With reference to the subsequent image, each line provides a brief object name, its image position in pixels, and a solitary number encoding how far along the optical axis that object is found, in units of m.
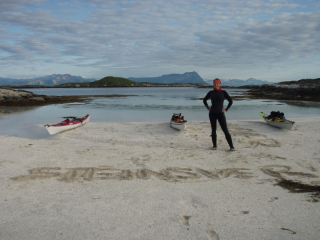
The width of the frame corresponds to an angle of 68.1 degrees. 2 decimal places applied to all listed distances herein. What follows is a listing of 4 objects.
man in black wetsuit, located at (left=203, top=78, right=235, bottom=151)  7.95
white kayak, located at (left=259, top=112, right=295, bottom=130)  12.54
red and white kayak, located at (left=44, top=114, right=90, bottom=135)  12.50
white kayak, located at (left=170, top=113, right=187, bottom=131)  12.60
